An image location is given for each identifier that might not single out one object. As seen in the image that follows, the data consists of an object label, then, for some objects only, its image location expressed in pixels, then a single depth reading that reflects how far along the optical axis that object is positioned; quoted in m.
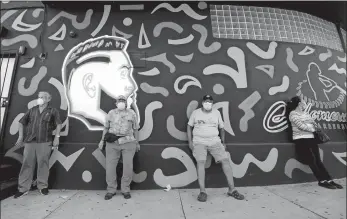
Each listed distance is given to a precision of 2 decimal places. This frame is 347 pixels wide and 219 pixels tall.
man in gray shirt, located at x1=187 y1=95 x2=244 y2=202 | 3.46
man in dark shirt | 3.69
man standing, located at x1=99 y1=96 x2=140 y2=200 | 3.54
